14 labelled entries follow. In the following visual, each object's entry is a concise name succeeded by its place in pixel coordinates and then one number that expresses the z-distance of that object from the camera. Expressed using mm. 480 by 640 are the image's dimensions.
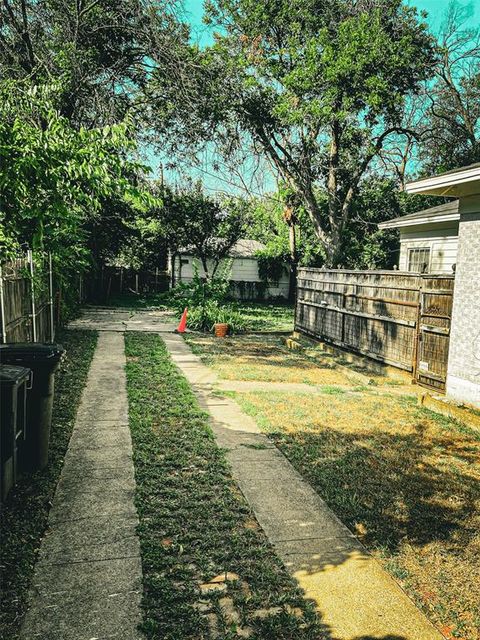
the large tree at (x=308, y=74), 15898
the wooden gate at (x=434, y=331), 7910
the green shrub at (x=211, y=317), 15141
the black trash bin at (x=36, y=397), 4500
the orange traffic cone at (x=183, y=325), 14953
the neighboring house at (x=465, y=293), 7035
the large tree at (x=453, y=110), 22562
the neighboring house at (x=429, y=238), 13680
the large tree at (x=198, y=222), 23812
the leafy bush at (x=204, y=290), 16422
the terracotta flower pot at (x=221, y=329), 14523
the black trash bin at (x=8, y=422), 3721
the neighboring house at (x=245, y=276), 31516
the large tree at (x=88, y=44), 10219
